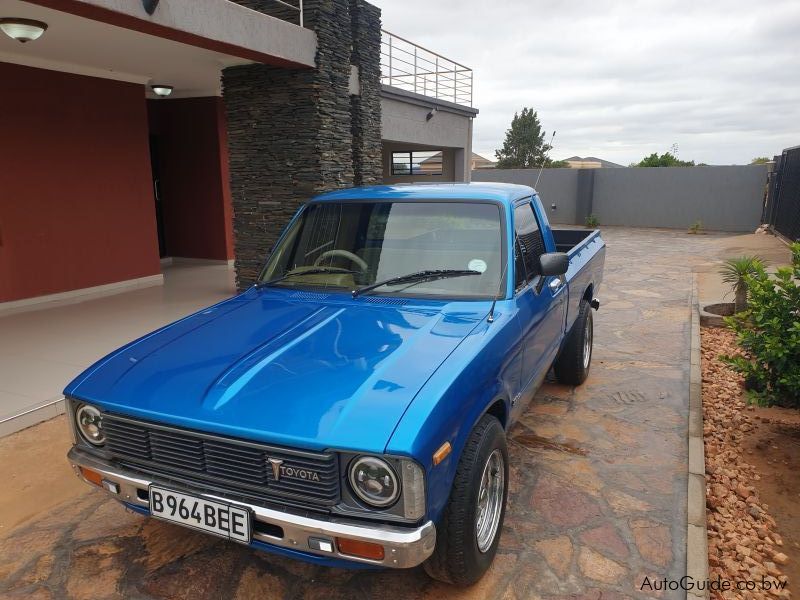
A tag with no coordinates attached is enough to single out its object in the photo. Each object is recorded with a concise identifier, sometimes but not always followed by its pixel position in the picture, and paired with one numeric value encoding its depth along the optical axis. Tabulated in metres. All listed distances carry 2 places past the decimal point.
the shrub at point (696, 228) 20.09
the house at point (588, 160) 71.21
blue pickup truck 2.14
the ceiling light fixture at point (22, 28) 5.61
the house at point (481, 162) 64.12
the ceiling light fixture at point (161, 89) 9.86
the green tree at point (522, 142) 60.09
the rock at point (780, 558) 3.11
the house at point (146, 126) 7.25
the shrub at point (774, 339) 4.10
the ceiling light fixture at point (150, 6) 5.45
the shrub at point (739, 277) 7.39
